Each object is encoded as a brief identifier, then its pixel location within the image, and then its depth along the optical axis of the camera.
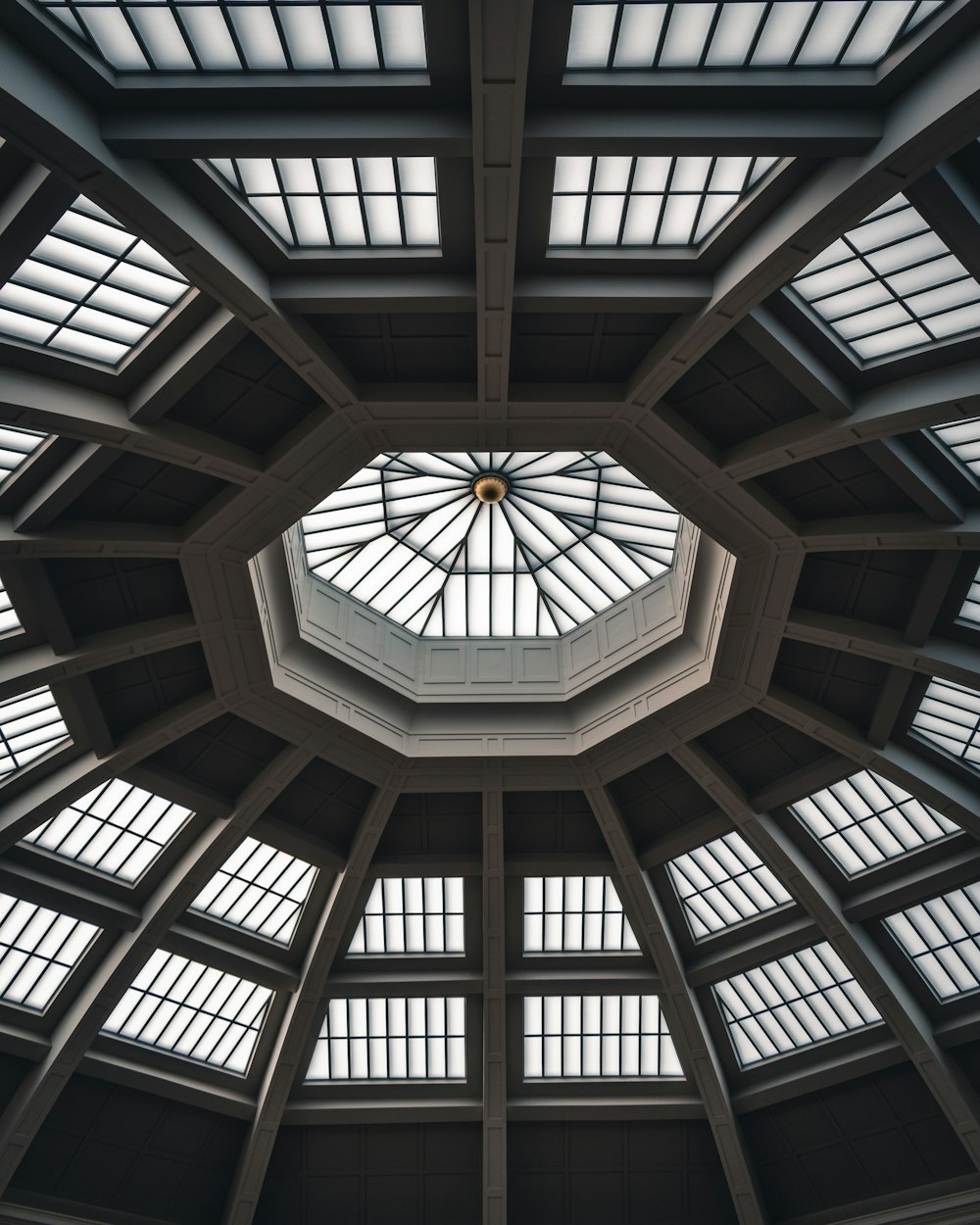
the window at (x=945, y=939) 24.20
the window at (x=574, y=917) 26.94
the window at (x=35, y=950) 24.02
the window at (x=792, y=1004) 26.06
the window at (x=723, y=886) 25.75
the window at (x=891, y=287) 13.91
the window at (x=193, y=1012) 26.09
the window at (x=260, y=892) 25.73
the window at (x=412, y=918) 26.75
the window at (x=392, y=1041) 27.83
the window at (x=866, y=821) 23.42
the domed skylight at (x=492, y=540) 22.59
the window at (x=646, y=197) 13.49
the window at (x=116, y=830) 23.53
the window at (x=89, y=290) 14.03
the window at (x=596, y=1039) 27.95
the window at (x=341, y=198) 13.39
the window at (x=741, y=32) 11.39
